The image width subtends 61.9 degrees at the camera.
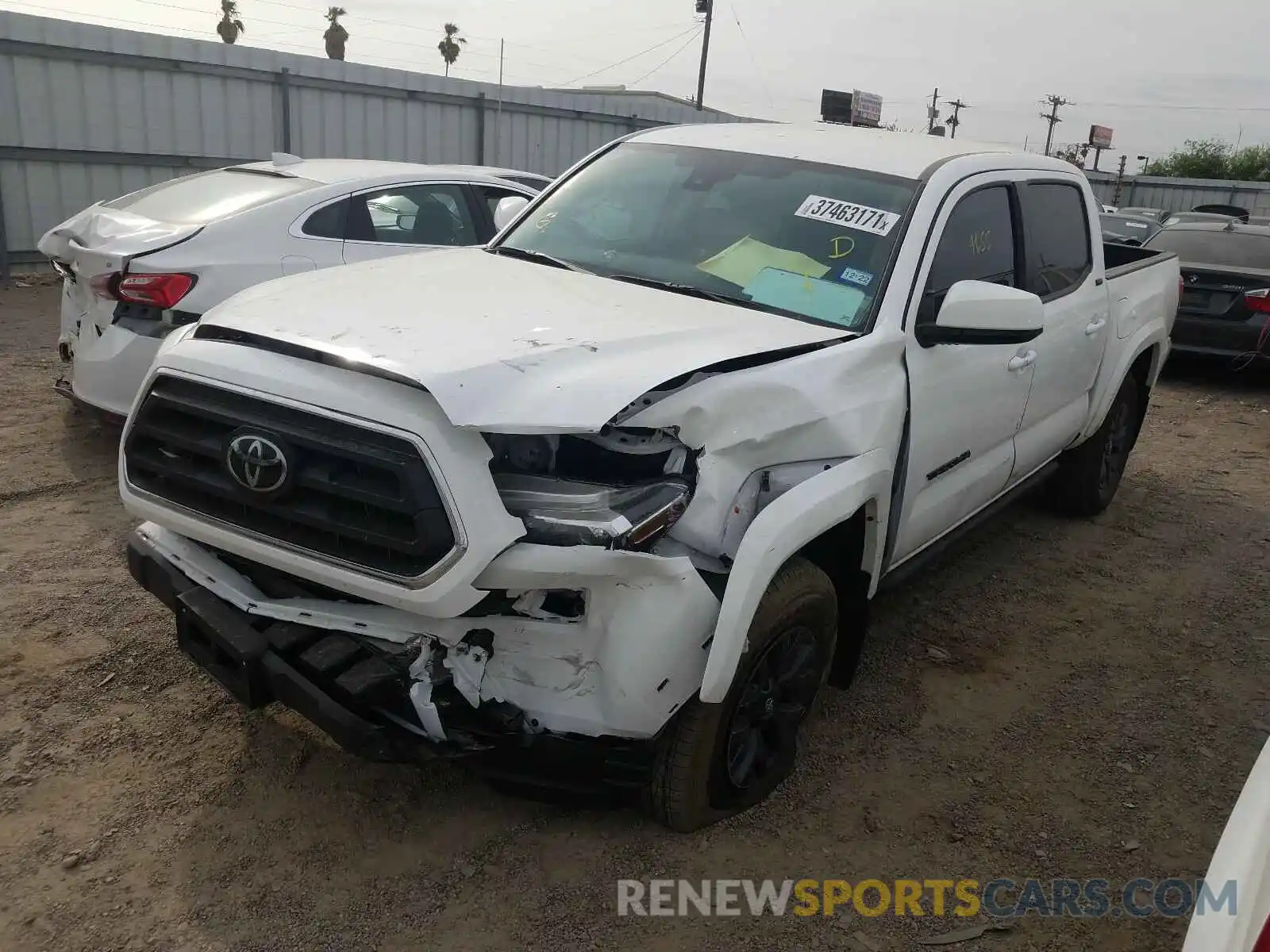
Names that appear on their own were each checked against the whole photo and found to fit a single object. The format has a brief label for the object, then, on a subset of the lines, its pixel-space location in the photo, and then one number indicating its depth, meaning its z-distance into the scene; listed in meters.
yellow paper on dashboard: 3.43
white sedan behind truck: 5.00
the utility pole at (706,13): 34.19
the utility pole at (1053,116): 61.84
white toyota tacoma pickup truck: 2.42
